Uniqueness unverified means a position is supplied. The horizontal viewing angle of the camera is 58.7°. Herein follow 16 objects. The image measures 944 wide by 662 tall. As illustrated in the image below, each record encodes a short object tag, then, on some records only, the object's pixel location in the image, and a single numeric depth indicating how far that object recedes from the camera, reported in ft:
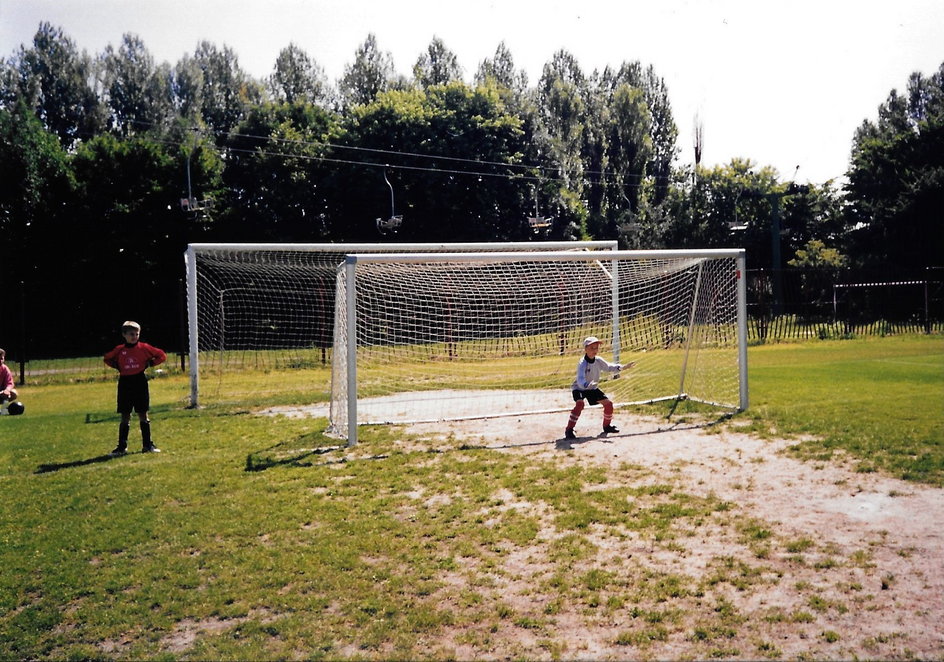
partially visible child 32.35
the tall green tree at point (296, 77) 168.96
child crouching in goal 33.47
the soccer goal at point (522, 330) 38.88
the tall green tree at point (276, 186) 119.03
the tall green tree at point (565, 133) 134.00
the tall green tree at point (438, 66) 165.58
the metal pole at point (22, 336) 60.37
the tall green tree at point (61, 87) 148.46
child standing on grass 30.81
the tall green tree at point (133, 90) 153.07
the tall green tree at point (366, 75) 161.17
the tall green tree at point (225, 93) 164.45
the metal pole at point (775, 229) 116.96
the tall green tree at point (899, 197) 116.06
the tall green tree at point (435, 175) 117.91
